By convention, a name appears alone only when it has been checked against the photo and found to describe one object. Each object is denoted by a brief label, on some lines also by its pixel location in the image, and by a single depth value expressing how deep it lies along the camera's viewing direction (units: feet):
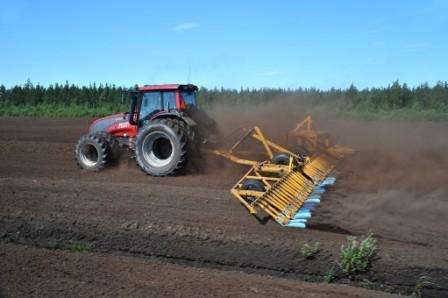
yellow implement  20.67
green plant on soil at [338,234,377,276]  15.98
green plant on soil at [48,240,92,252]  18.61
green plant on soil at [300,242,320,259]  16.89
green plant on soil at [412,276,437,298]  15.44
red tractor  30.89
